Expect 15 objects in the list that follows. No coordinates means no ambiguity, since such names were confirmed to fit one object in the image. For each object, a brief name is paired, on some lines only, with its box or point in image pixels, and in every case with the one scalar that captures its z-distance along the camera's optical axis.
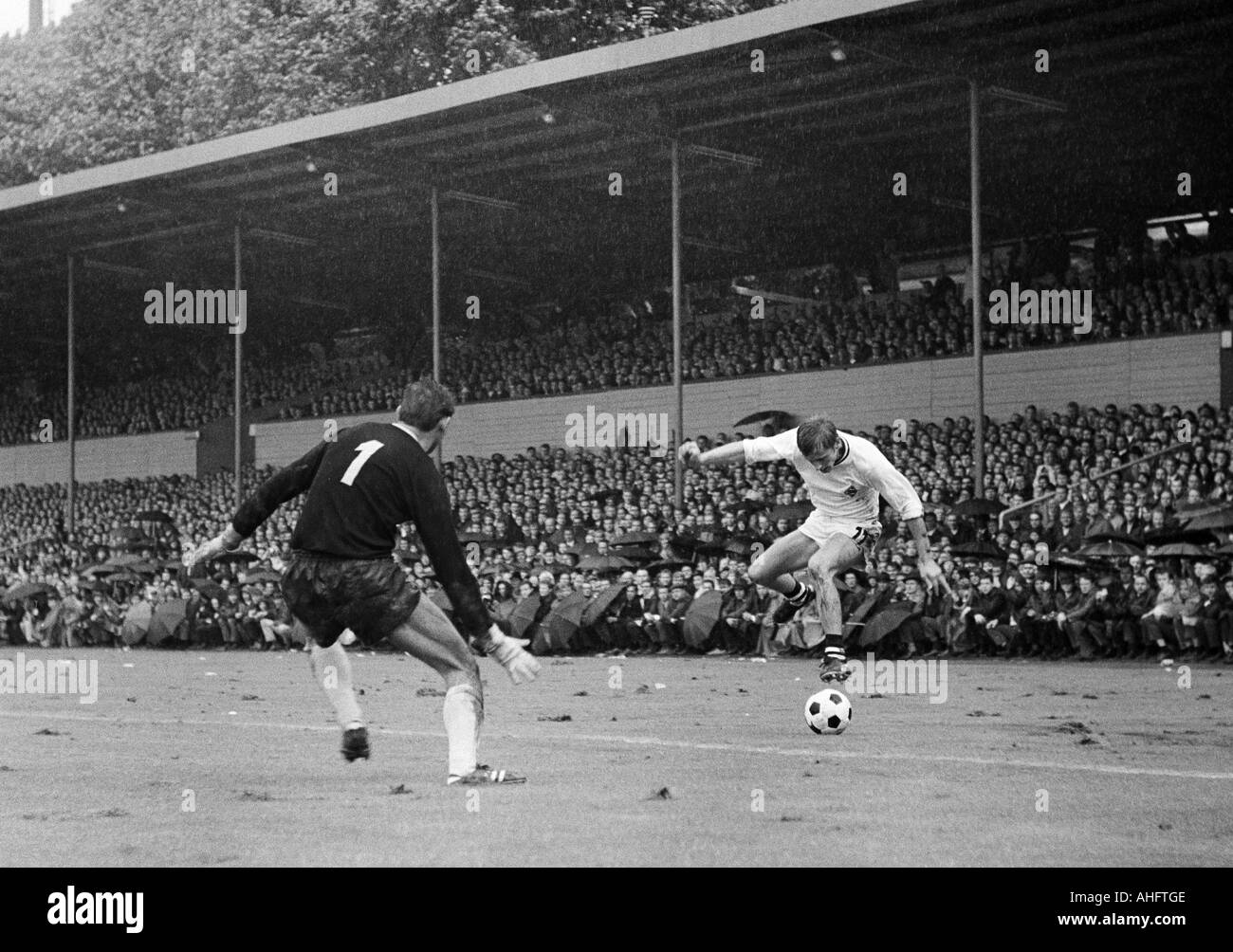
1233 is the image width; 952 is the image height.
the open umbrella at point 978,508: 25.14
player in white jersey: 12.02
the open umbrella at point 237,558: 32.26
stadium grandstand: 25.38
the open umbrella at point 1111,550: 21.55
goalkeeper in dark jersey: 8.09
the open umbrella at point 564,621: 26.64
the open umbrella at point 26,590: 35.03
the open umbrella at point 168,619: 33.28
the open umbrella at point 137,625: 34.16
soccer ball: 11.41
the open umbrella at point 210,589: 33.56
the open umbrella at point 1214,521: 21.09
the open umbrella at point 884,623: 22.52
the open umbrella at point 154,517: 39.38
